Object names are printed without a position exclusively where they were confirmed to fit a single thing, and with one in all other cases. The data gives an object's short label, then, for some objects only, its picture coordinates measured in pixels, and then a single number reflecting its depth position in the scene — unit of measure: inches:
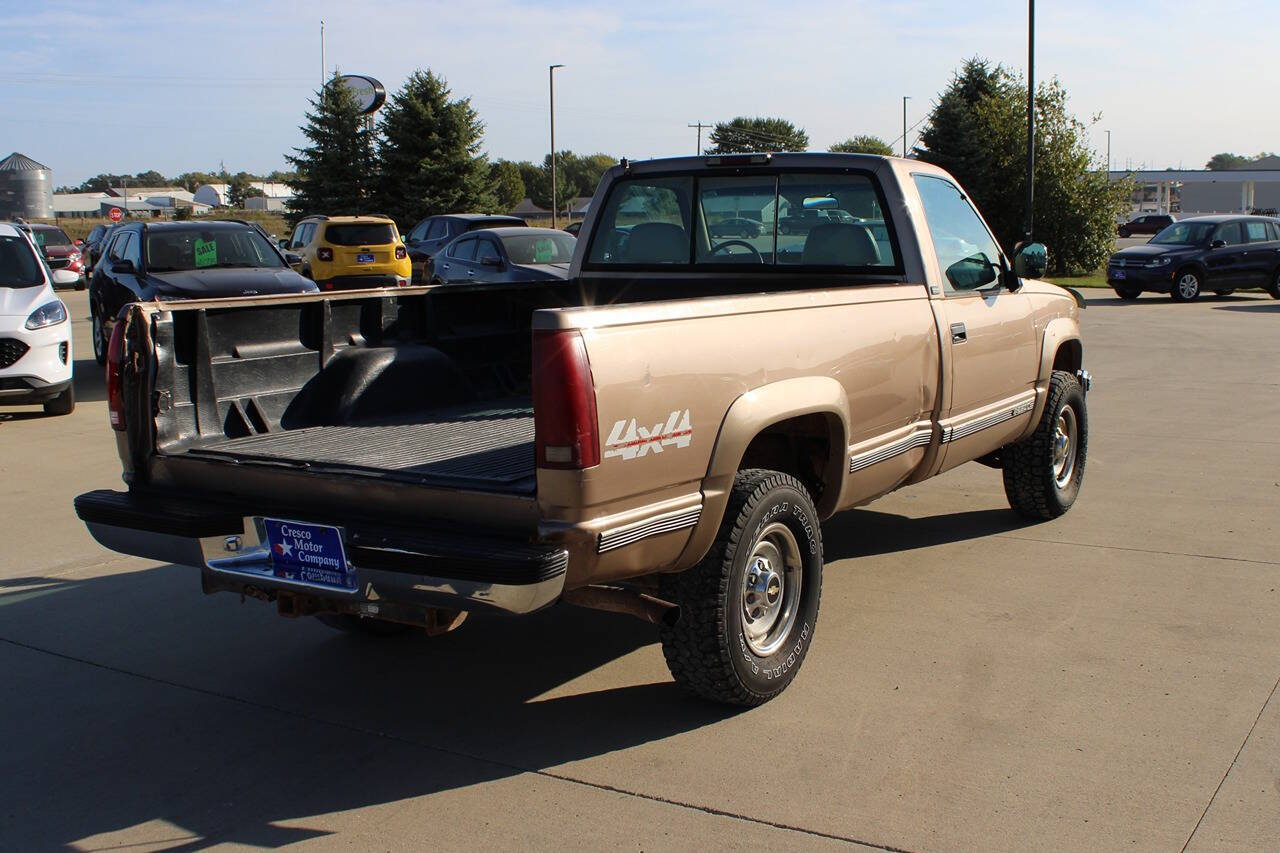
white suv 419.8
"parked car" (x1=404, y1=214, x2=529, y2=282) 878.4
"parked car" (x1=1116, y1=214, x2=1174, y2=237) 2404.0
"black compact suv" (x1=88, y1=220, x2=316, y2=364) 501.4
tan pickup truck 143.9
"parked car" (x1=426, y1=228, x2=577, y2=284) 677.9
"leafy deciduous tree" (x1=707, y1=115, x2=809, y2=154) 3363.4
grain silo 2906.0
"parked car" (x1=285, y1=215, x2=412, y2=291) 867.4
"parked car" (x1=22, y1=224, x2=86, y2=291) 1170.0
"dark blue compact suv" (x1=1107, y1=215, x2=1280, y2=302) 942.4
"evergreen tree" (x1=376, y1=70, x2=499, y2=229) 1694.1
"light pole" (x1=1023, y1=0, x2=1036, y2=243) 1194.6
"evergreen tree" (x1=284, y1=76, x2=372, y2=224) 1806.1
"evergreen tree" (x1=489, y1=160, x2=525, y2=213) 3120.8
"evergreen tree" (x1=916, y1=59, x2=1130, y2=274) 1337.4
